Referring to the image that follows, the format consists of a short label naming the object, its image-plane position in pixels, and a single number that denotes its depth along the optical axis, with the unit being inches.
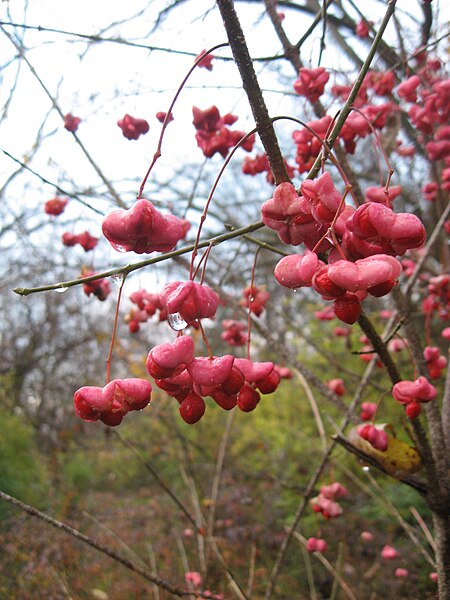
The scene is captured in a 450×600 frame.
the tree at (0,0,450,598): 6.7
